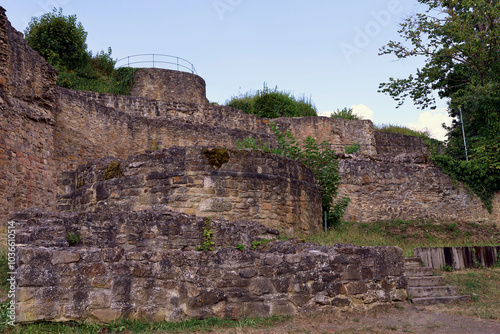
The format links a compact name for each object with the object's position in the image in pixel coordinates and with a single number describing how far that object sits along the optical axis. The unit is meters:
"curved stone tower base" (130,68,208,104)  27.41
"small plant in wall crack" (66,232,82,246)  6.62
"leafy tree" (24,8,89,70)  26.22
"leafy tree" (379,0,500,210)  18.81
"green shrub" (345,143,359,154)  23.31
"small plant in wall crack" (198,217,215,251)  6.78
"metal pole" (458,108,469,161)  20.26
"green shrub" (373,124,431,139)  36.32
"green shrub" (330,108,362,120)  35.03
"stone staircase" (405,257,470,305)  7.47
